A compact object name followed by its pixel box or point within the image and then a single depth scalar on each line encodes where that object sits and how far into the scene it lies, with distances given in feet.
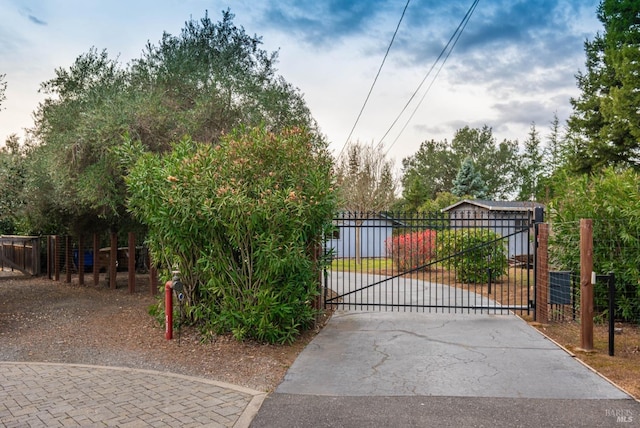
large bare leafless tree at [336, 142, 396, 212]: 87.10
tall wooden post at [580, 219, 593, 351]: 19.29
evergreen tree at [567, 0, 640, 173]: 57.21
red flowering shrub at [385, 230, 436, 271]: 50.34
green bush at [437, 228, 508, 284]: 41.37
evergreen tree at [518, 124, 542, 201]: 136.67
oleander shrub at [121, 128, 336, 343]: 19.47
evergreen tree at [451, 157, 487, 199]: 144.36
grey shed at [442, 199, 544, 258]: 72.07
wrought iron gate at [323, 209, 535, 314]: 29.04
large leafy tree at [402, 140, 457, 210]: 173.47
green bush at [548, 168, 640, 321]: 23.31
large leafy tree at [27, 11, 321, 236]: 28.99
